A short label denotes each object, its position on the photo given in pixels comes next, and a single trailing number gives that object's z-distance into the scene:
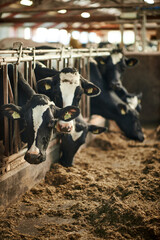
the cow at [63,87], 4.42
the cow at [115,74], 6.72
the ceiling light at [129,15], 9.80
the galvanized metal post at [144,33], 9.51
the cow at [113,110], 6.53
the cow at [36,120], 3.55
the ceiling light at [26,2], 7.24
